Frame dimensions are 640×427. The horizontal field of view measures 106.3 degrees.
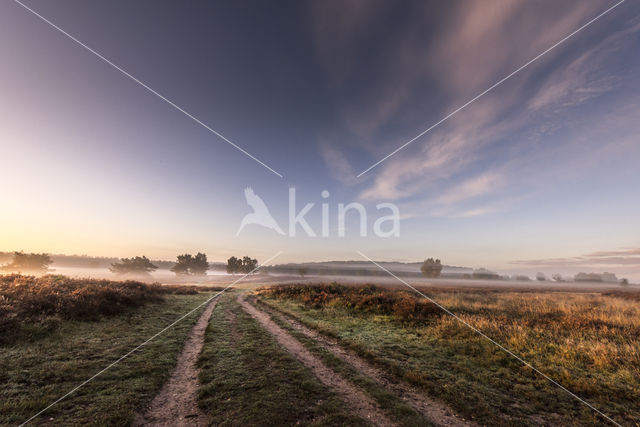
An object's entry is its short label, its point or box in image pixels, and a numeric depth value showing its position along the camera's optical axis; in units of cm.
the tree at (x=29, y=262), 5475
